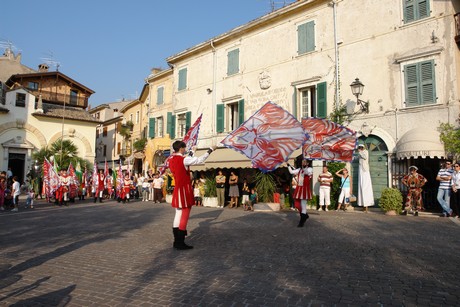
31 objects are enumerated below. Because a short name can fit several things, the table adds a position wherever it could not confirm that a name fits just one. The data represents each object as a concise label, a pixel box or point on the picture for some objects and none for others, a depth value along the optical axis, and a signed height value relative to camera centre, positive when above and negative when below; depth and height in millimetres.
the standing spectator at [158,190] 20500 -1116
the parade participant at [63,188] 17709 -882
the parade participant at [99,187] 21062 -972
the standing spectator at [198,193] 18281 -1156
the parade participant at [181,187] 6695 -311
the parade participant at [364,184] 13695 -476
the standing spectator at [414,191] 12492 -697
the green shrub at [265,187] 15586 -695
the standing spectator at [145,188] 21995 -1112
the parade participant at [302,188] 9117 -431
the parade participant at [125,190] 20359 -1116
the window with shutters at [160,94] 27703 +6463
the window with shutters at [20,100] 32250 +6935
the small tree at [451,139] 12500 +1269
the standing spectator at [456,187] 11311 -481
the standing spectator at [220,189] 17203 -880
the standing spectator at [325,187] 14352 -637
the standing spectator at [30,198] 16312 -1333
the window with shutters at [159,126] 27672 +3781
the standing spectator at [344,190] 14195 -751
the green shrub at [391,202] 12516 -1098
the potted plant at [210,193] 17594 -1132
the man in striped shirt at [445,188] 11594 -536
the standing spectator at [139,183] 24209 -829
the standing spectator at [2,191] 15195 -901
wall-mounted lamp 14656 +3588
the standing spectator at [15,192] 15116 -944
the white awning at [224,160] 16700 +602
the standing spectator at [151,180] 22144 -548
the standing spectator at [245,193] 15977 -1035
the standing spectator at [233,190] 16891 -940
